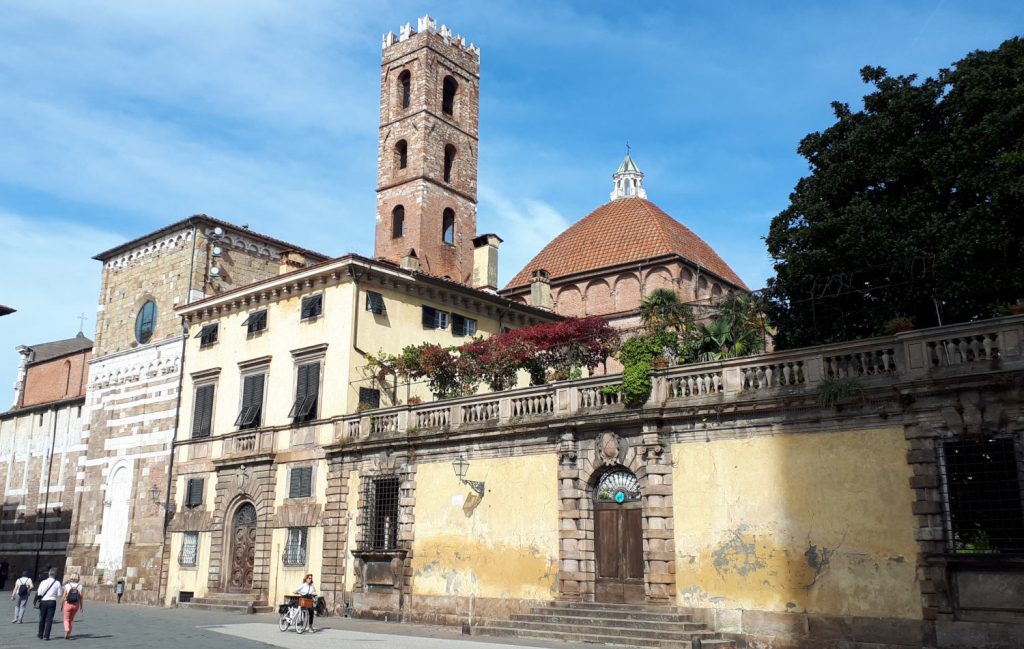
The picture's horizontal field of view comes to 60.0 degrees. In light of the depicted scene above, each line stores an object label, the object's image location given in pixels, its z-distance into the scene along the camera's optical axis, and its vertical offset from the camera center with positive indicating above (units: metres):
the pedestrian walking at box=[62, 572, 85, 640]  19.49 -1.32
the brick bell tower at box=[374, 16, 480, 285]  42.50 +18.82
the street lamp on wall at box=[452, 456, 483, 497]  23.20 +1.83
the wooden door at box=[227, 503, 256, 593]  29.08 -0.28
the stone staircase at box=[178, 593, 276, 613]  27.48 -1.95
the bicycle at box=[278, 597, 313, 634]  21.31 -1.74
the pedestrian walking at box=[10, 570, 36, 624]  23.05 -1.40
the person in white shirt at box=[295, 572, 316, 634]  21.55 -1.19
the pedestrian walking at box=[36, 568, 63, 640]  18.89 -1.34
